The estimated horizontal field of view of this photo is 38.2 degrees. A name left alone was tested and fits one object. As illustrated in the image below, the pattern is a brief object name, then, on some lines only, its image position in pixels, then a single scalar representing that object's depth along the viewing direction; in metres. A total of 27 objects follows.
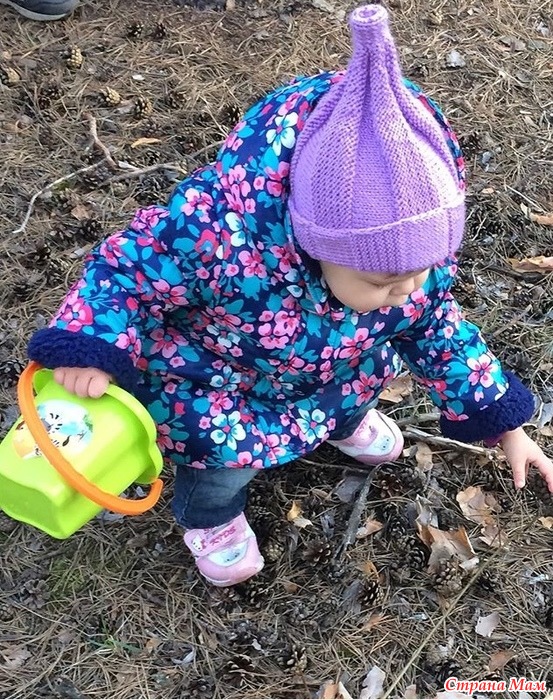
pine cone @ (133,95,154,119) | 3.11
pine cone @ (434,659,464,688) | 1.97
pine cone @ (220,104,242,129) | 3.12
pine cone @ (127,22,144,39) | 3.42
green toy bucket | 1.44
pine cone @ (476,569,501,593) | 2.11
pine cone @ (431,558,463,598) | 2.08
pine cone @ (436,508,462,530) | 2.22
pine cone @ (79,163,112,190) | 2.88
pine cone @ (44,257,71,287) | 2.63
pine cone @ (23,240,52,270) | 2.64
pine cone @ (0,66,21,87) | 3.17
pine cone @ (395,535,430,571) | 2.12
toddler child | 1.27
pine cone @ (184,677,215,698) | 1.93
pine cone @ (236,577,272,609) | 2.06
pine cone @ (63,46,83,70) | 3.25
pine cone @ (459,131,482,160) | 3.14
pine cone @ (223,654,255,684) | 1.95
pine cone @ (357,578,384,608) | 2.06
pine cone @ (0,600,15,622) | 2.01
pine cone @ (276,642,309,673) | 1.95
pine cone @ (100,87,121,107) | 3.15
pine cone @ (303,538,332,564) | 2.11
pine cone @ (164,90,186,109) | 3.19
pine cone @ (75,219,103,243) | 2.73
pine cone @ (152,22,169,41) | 3.45
